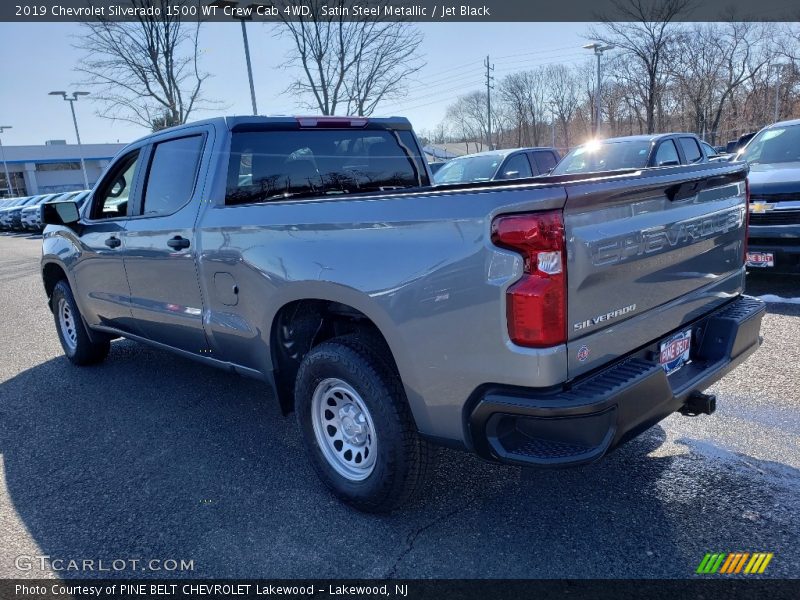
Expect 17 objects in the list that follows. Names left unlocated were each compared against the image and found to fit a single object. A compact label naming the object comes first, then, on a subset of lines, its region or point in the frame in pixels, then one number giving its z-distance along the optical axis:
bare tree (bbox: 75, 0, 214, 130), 22.66
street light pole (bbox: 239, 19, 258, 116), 18.89
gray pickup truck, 2.18
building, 62.50
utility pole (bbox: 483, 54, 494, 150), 46.21
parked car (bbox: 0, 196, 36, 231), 28.88
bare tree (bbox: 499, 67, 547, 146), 62.16
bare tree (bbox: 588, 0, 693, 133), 30.19
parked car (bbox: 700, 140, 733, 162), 11.70
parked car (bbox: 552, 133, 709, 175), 9.38
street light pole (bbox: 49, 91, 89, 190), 36.40
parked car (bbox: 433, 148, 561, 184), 11.55
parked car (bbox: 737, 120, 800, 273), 6.27
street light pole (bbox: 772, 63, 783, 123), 37.69
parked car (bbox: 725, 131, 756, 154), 10.31
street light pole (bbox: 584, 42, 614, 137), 28.70
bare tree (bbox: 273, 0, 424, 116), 22.34
